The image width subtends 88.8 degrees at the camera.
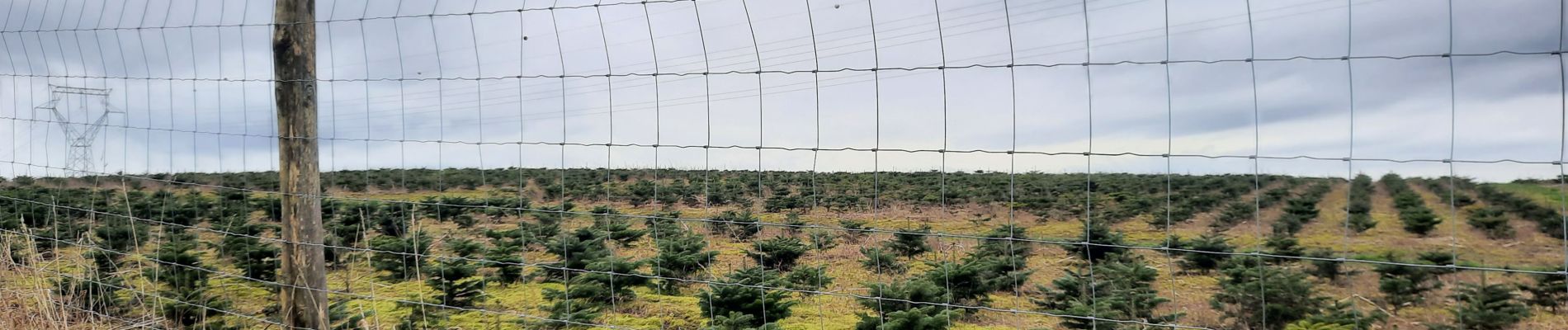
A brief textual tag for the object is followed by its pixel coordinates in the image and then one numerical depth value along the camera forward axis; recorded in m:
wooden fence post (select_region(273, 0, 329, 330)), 3.90
